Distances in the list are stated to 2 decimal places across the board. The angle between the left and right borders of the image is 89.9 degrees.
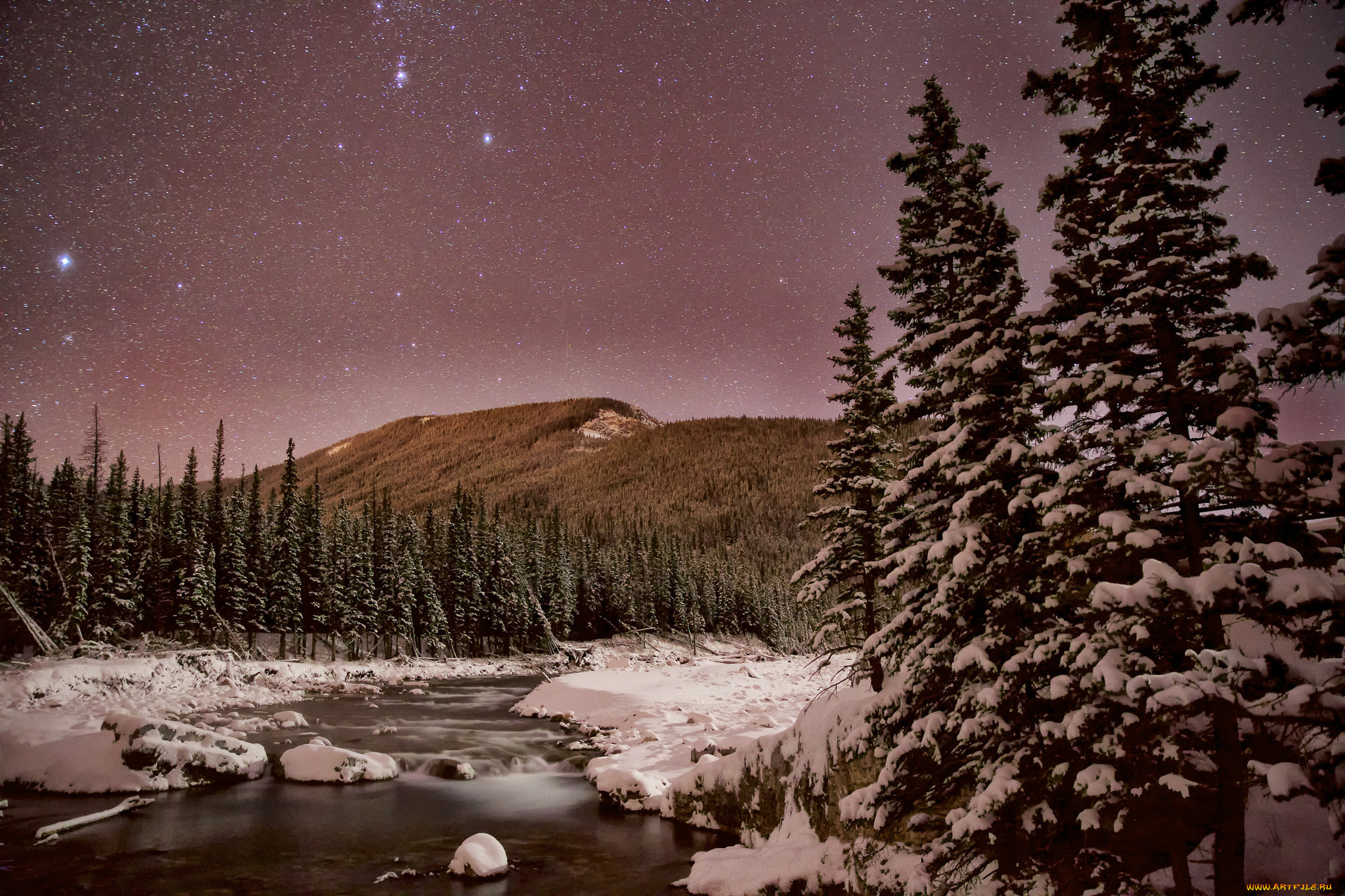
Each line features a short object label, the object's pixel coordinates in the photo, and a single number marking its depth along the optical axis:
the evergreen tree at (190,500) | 63.25
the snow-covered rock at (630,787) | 22.23
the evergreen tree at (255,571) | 61.81
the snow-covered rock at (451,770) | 27.38
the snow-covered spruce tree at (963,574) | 9.14
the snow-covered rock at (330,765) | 25.05
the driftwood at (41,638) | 42.88
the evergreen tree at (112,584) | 52.59
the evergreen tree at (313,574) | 64.50
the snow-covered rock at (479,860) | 16.42
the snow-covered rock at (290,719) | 34.84
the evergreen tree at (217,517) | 62.47
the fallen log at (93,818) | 17.94
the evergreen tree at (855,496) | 16.14
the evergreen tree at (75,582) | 49.19
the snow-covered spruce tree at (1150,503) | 6.75
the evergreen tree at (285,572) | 61.91
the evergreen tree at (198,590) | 55.47
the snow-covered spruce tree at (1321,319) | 5.57
